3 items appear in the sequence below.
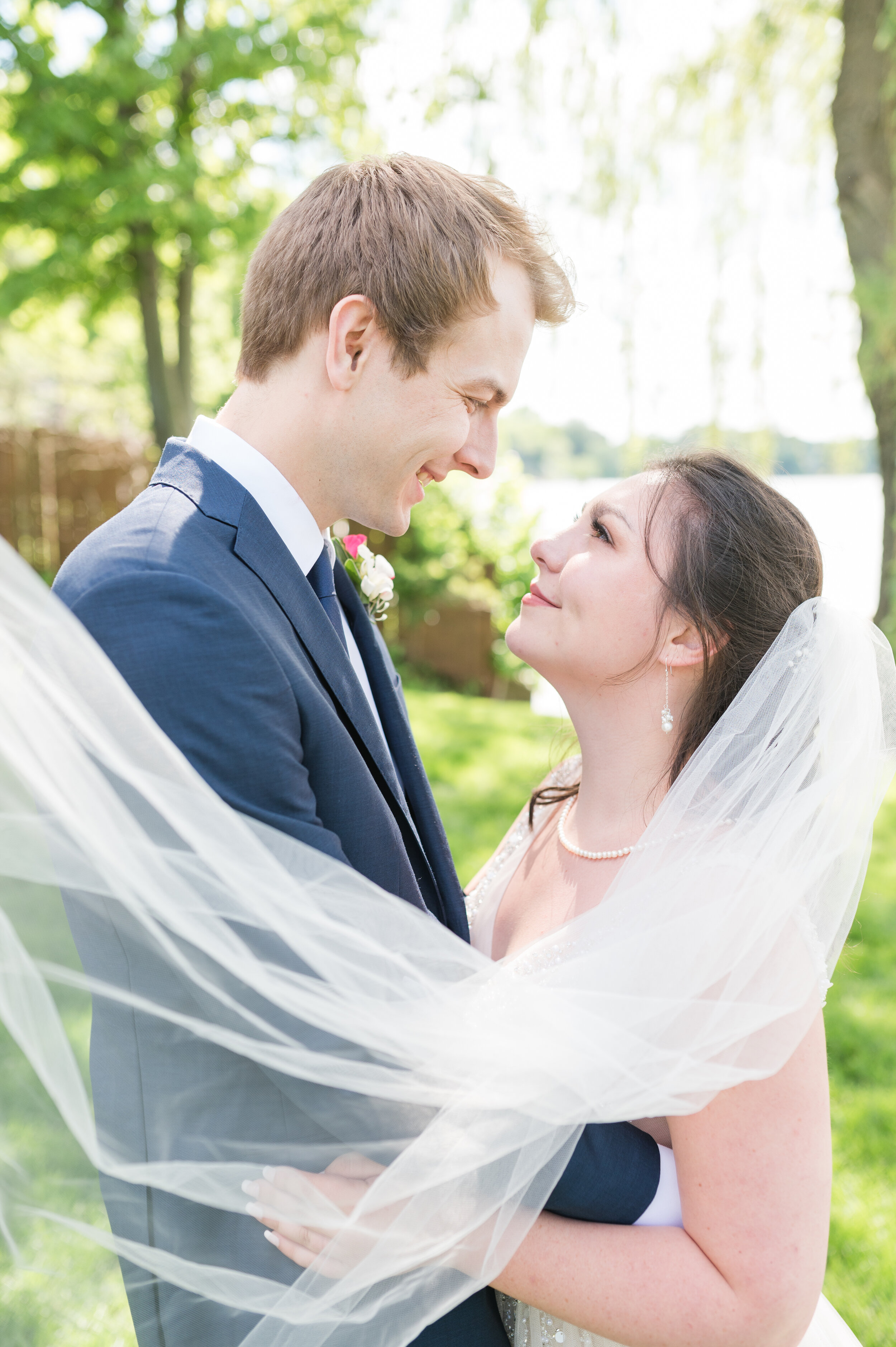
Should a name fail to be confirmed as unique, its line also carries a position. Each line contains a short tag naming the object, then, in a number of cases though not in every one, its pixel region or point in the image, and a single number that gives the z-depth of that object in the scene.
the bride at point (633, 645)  1.99
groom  1.34
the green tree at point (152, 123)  10.53
